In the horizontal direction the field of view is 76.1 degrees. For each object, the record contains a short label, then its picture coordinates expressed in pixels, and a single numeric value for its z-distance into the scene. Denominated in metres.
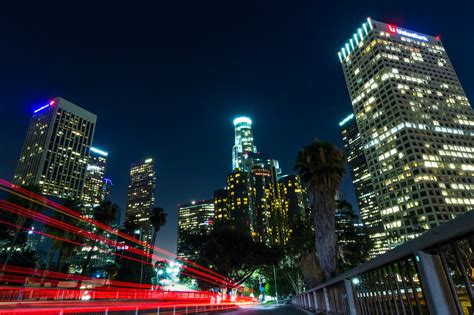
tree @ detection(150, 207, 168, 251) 65.25
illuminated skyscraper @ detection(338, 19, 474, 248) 117.94
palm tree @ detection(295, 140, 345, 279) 19.72
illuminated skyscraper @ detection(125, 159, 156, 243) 71.88
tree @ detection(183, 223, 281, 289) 48.53
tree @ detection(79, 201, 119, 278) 56.62
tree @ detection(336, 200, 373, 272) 37.94
